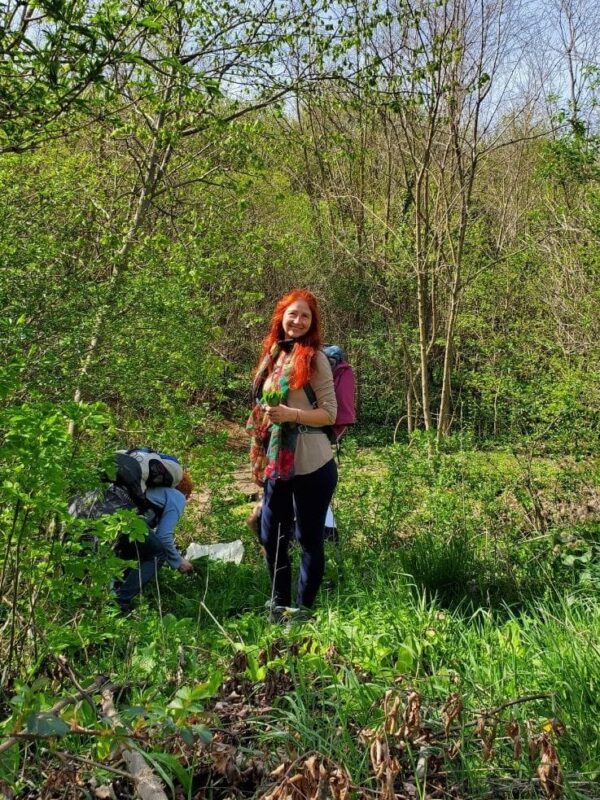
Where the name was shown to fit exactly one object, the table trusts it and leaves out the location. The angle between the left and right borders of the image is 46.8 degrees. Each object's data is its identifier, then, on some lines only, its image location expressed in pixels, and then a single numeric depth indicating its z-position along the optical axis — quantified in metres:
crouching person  4.13
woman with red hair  3.49
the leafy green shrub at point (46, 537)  2.21
